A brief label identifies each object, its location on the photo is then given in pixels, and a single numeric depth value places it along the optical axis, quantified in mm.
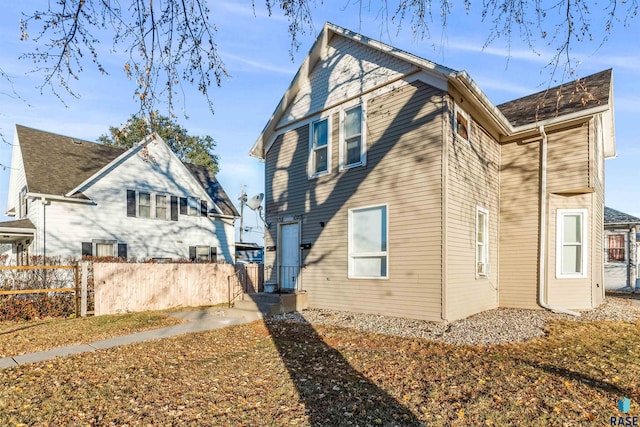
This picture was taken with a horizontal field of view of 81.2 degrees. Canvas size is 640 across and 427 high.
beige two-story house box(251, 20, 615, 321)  8312
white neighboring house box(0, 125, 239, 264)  15250
